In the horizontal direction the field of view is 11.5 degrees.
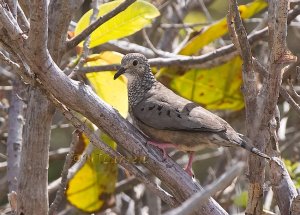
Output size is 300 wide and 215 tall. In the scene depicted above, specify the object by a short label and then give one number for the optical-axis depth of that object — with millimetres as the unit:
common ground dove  8437
